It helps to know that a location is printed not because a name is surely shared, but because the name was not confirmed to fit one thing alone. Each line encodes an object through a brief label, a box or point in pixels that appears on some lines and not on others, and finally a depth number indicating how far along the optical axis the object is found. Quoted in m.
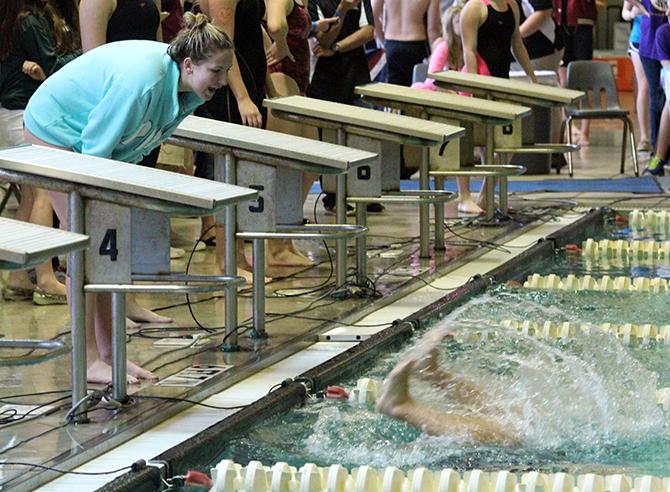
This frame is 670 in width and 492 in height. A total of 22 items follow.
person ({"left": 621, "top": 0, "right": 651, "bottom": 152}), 19.96
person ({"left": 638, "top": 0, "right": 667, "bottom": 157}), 19.13
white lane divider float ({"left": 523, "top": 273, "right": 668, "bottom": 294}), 10.94
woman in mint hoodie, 7.39
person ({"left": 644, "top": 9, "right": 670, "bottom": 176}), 18.56
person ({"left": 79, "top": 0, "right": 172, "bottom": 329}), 9.30
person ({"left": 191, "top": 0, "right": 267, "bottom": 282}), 10.70
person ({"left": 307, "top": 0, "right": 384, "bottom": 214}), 14.49
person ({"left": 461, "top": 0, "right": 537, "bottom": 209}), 14.95
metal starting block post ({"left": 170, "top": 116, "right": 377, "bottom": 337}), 8.90
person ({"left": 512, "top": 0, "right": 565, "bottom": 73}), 19.96
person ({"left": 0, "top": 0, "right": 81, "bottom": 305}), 10.51
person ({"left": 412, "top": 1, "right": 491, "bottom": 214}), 15.31
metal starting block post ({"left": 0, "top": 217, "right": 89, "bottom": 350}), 5.55
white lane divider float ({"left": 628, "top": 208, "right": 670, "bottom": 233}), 14.45
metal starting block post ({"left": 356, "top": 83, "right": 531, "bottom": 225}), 12.88
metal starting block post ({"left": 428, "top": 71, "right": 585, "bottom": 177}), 14.41
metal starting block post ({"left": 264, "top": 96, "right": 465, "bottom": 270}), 10.69
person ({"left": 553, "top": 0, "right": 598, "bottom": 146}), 22.41
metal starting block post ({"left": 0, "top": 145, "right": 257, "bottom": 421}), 6.87
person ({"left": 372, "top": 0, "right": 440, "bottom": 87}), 18.40
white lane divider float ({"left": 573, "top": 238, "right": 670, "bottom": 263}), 12.81
